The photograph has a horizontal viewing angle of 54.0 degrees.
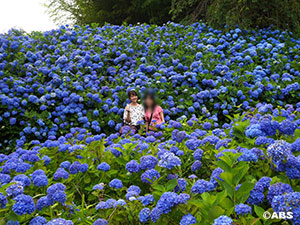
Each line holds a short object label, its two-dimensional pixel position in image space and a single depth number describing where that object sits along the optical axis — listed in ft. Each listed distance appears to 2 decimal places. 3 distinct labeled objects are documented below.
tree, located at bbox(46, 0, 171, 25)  36.52
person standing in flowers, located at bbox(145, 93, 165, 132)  14.98
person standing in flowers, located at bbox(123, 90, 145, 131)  15.33
